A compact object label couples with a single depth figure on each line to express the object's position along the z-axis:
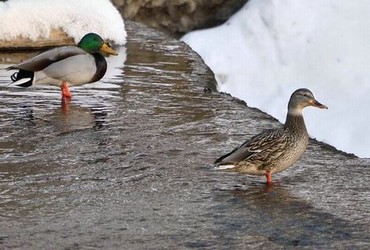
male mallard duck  19.95
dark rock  32.00
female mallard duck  13.75
